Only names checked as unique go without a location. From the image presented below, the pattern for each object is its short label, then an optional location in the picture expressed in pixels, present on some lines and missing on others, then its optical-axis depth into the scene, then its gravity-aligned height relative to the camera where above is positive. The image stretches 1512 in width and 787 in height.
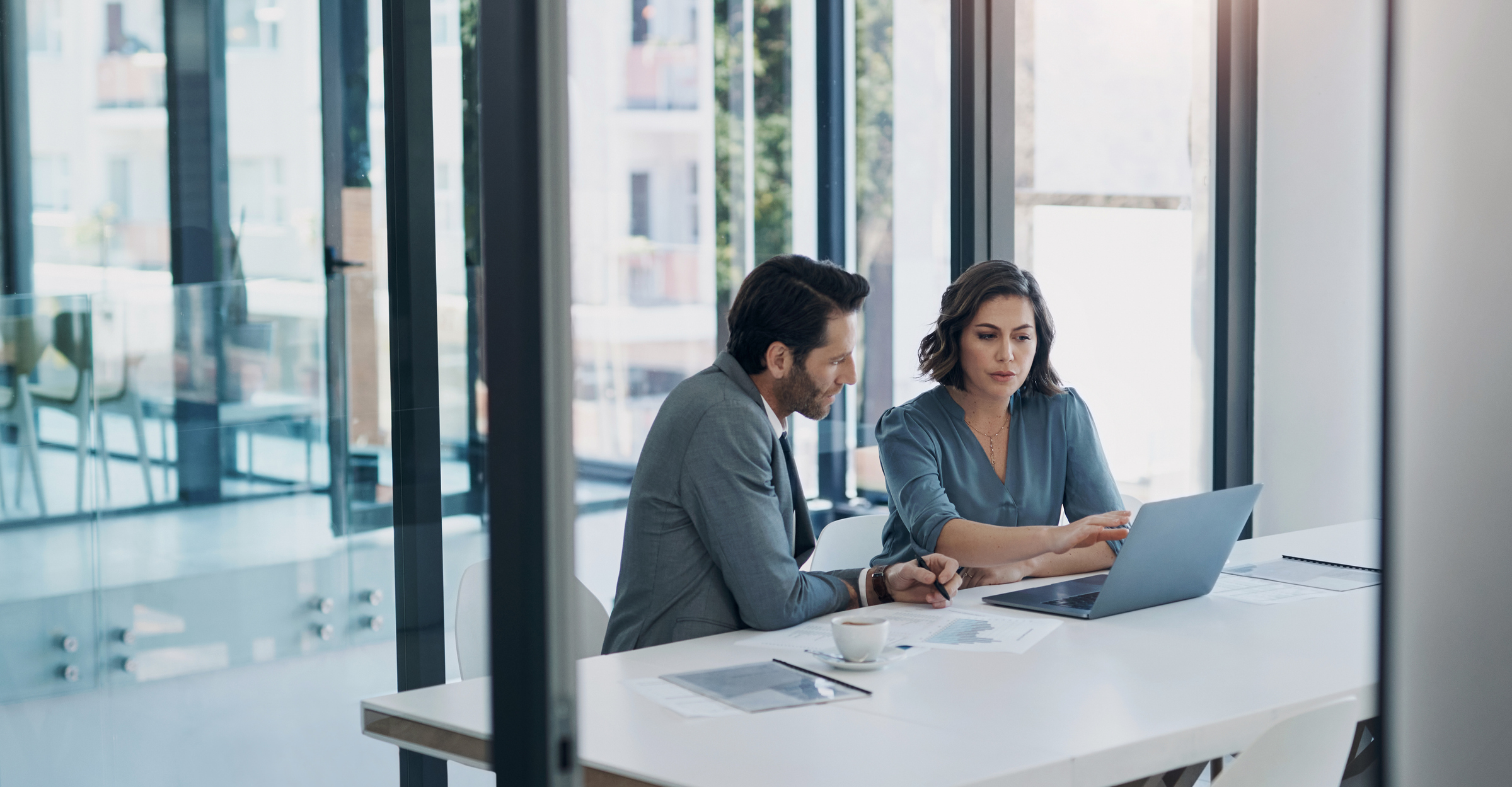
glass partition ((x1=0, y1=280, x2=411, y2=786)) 2.59 -0.53
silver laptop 2.28 -0.49
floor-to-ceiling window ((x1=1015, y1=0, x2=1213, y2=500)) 4.37 +0.25
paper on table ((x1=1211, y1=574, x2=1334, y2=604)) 2.56 -0.61
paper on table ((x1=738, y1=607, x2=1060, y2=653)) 2.19 -0.59
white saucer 2.00 -0.57
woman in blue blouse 2.87 -0.33
